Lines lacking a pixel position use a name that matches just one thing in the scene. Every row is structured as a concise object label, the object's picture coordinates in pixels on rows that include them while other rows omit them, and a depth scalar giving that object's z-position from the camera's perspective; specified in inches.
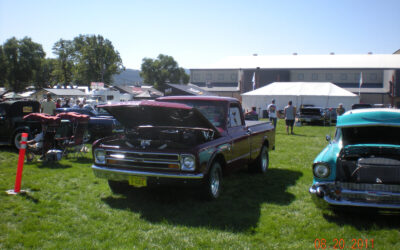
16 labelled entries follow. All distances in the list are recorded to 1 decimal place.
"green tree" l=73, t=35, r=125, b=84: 3223.4
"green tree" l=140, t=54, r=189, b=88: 3929.6
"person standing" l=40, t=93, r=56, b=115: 620.1
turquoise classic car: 191.8
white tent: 1160.4
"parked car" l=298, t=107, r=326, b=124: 1008.9
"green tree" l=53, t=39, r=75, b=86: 3533.5
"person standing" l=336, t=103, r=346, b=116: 779.6
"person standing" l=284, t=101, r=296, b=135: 722.6
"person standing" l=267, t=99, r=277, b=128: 731.4
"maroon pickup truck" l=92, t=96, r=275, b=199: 219.8
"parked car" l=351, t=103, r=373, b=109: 901.9
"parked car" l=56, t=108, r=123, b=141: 549.0
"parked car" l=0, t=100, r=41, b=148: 457.7
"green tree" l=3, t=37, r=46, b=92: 2834.6
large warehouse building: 2005.4
